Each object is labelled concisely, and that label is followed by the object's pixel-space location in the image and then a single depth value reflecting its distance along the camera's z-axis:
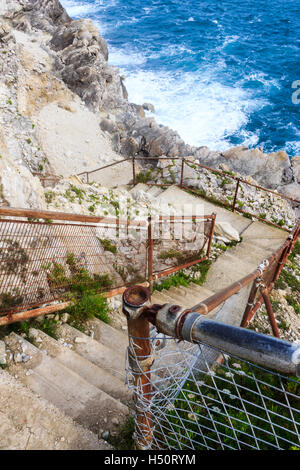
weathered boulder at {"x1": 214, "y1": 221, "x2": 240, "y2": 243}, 8.75
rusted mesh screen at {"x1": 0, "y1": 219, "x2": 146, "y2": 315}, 4.08
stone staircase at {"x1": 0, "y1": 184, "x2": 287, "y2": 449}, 2.64
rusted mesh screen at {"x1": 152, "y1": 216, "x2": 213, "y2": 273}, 7.04
